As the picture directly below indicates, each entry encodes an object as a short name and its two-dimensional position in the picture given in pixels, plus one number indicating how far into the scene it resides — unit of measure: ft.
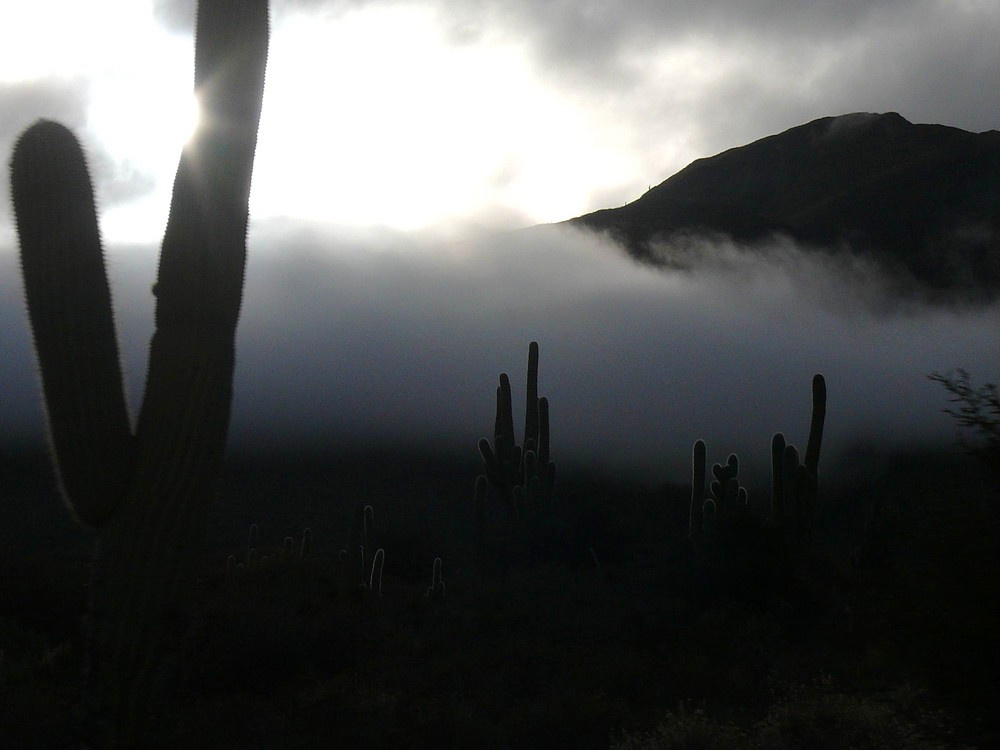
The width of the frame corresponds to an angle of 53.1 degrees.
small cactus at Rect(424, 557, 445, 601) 77.15
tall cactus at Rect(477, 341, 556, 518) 103.04
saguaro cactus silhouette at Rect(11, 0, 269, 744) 24.90
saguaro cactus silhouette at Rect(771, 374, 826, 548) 87.40
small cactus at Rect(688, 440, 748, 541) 86.48
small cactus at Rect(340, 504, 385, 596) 80.84
